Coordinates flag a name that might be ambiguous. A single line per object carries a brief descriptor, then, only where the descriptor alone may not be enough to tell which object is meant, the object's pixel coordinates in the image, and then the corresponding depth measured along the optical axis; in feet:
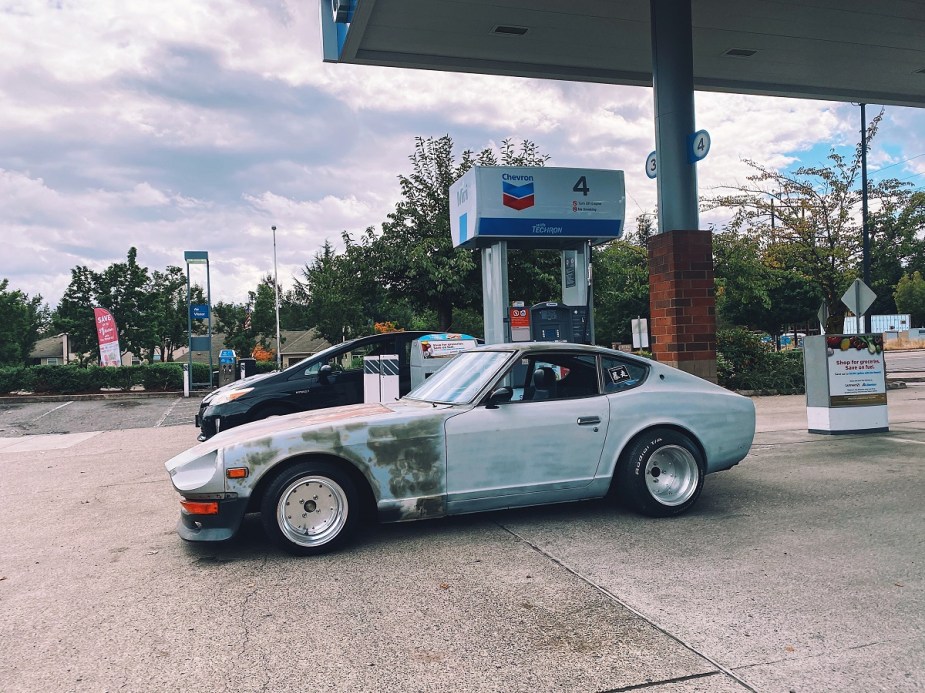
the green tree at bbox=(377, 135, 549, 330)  63.67
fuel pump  33.58
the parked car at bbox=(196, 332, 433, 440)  30.04
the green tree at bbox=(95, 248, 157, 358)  158.20
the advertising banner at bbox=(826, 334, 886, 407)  31.07
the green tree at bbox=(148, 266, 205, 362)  206.27
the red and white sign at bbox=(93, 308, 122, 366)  101.19
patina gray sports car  15.01
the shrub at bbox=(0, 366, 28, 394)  70.69
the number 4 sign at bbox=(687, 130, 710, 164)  29.37
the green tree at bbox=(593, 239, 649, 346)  76.34
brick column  29.12
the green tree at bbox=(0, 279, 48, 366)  153.89
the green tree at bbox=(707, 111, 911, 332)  63.67
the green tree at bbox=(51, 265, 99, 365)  154.81
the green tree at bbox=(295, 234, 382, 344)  67.41
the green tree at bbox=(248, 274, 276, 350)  193.77
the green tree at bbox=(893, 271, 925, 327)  187.44
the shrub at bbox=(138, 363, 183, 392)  74.84
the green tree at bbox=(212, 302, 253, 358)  191.83
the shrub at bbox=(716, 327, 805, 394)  55.77
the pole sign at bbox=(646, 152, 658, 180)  31.09
